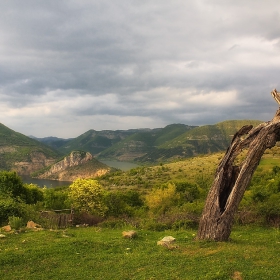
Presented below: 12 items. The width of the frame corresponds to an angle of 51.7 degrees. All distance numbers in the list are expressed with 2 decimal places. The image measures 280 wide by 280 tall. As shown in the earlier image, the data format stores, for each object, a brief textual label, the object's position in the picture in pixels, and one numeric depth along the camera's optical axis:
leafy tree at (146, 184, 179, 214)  47.67
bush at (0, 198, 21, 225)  19.34
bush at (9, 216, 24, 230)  16.90
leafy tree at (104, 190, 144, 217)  42.32
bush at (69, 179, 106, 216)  37.69
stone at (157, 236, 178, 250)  12.52
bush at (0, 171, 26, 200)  32.59
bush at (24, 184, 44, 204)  37.75
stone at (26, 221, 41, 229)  17.68
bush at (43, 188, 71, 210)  39.25
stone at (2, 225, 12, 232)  16.01
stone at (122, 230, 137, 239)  14.73
